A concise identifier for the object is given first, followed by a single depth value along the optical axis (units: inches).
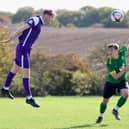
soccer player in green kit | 716.7
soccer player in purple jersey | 627.8
